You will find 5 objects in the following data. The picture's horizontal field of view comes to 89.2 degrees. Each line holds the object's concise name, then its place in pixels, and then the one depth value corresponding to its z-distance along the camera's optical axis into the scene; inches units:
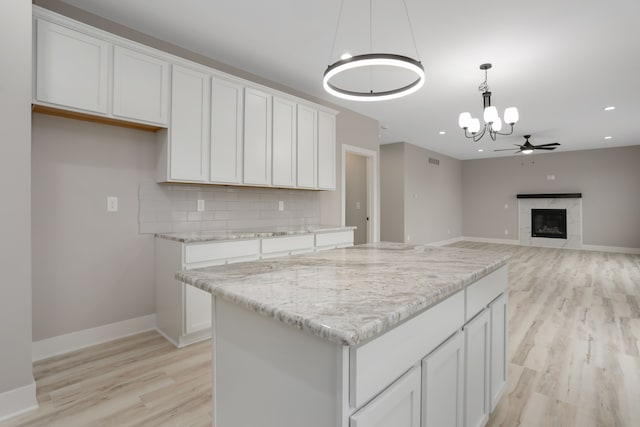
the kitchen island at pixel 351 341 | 32.9
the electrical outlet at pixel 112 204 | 110.4
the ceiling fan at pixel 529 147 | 255.5
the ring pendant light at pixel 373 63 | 70.9
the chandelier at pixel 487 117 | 142.0
